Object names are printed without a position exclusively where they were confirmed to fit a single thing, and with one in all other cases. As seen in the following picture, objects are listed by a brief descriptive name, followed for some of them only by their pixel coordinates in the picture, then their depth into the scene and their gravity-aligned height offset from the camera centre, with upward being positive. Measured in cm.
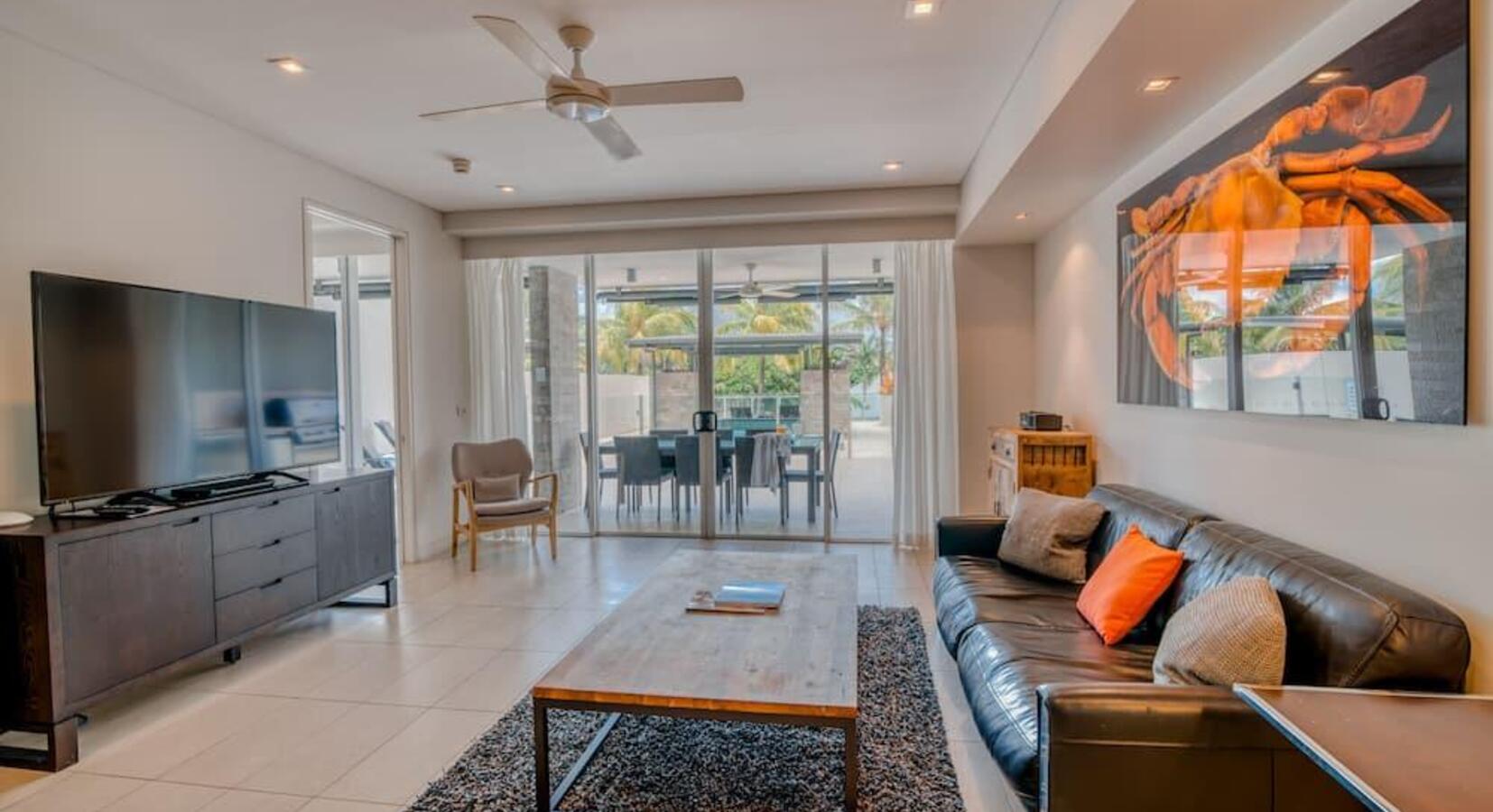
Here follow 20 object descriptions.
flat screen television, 255 +4
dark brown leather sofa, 152 -80
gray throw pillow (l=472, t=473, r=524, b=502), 513 -76
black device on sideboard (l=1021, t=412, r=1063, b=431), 428 -25
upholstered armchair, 488 -77
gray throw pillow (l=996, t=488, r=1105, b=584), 301 -72
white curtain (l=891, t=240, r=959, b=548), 525 -1
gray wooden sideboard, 234 -82
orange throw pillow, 234 -74
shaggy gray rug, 212 -131
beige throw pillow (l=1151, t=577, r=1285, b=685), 165 -67
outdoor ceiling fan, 568 +83
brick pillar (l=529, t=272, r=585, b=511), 591 +19
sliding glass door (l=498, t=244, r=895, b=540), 555 +0
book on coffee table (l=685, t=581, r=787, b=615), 263 -86
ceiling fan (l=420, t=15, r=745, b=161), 252 +116
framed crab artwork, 160 +40
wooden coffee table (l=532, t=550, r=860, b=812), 189 -88
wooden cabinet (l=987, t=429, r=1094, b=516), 407 -49
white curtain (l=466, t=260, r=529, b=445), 579 +38
